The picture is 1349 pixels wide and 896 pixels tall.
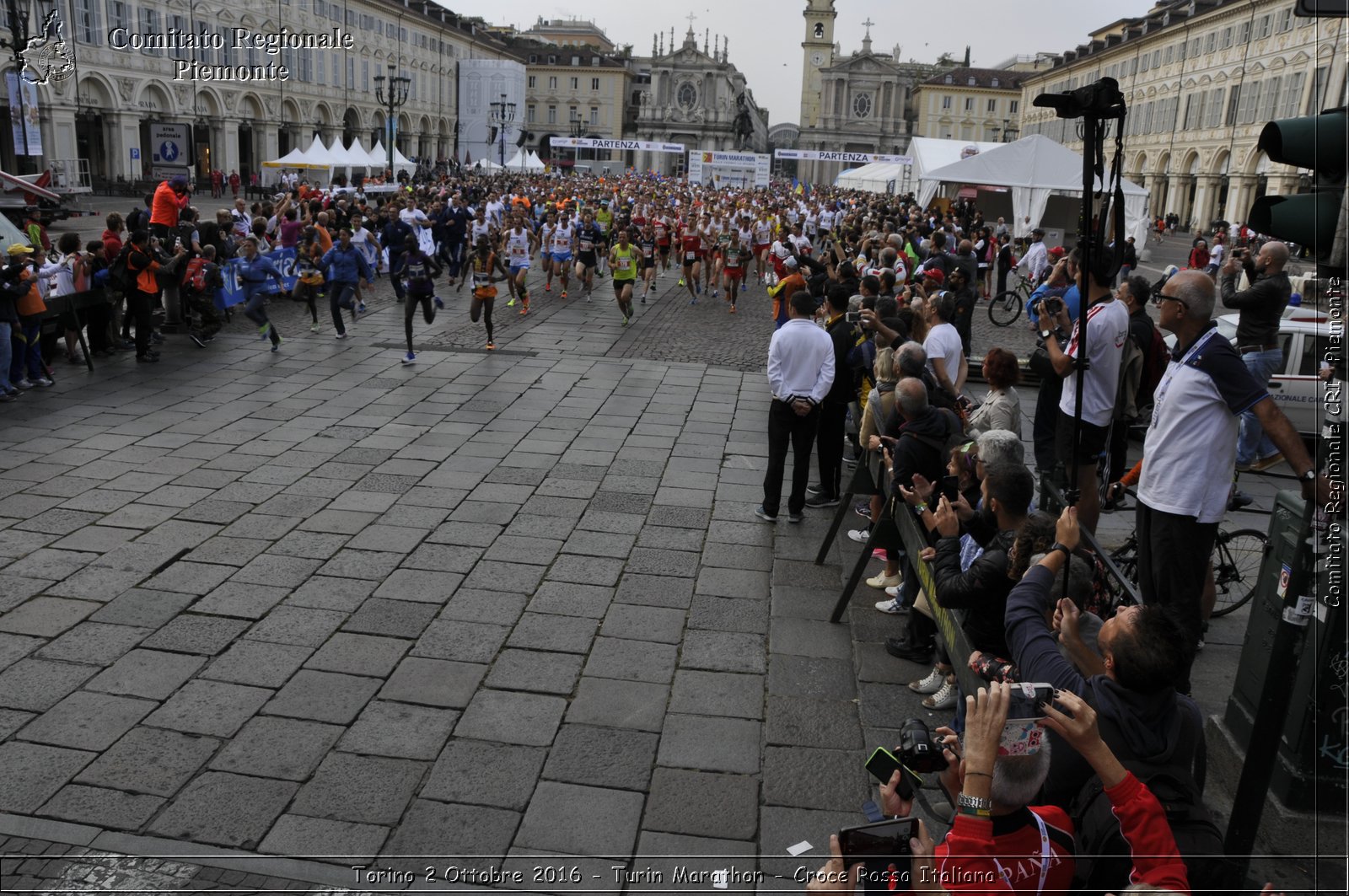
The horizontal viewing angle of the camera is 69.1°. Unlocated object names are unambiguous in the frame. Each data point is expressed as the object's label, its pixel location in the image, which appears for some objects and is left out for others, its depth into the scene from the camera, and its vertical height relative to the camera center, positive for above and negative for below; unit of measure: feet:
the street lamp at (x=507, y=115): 210.18 +21.05
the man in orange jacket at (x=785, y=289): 36.27 -2.32
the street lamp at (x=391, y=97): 95.61 +11.09
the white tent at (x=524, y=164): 155.02 +8.34
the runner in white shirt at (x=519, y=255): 49.98 -2.04
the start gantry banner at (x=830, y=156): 178.29 +13.16
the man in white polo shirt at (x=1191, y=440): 13.10 -2.61
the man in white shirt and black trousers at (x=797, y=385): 21.79 -3.44
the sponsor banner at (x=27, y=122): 77.10 +6.14
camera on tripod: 12.54 +1.75
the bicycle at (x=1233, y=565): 17.94 -5.77
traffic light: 7.86 +0.57
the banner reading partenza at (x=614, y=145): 179.73 +13.58
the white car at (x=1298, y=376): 29.48 -3.79
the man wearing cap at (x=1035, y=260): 53.42 -1.23
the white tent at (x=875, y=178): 120.37 +6.70
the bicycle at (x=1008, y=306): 55.11 -3.90
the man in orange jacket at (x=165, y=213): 42.50 -0.56
